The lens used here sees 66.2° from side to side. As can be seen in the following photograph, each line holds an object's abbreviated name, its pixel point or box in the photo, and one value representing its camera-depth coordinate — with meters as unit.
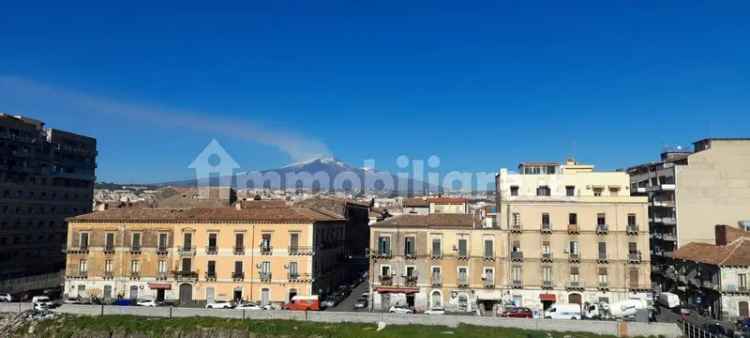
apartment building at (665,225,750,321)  44.91
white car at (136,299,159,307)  48.88
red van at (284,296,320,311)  47.28
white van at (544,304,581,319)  45.19
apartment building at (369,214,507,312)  49.34
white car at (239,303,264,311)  44.70
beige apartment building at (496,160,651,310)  48.22
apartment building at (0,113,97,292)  70.81
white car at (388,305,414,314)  46.56
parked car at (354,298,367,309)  50.26
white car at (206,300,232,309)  46.88
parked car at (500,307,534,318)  45.41
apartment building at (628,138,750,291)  56.09
